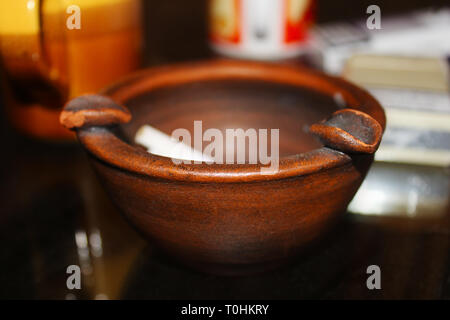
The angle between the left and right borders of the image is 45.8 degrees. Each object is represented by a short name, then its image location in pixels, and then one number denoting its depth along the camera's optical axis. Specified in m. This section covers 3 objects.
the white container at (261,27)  0.81
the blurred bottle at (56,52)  0.61
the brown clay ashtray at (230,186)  0.38
